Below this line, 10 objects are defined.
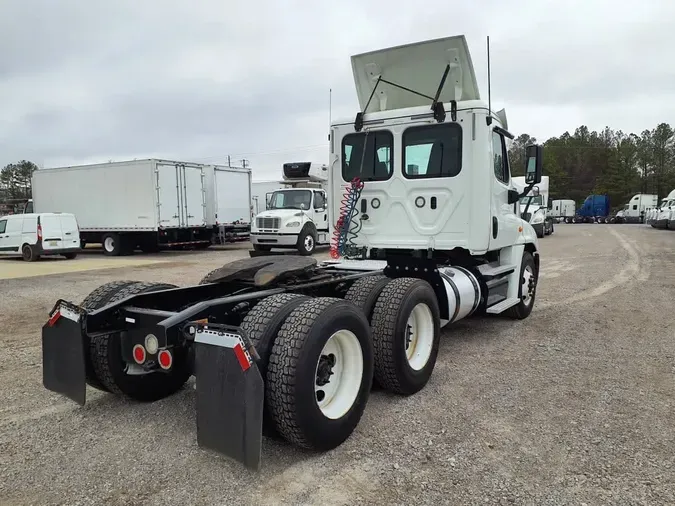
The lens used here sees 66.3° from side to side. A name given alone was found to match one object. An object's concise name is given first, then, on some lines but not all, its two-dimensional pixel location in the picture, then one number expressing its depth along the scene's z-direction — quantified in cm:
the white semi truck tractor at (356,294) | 303
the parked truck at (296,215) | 1830
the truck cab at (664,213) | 3228
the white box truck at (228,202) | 2070
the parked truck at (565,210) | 5940
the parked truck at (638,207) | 5500
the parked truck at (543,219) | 2373
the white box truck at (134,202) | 1870
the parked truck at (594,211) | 5959
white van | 1734
